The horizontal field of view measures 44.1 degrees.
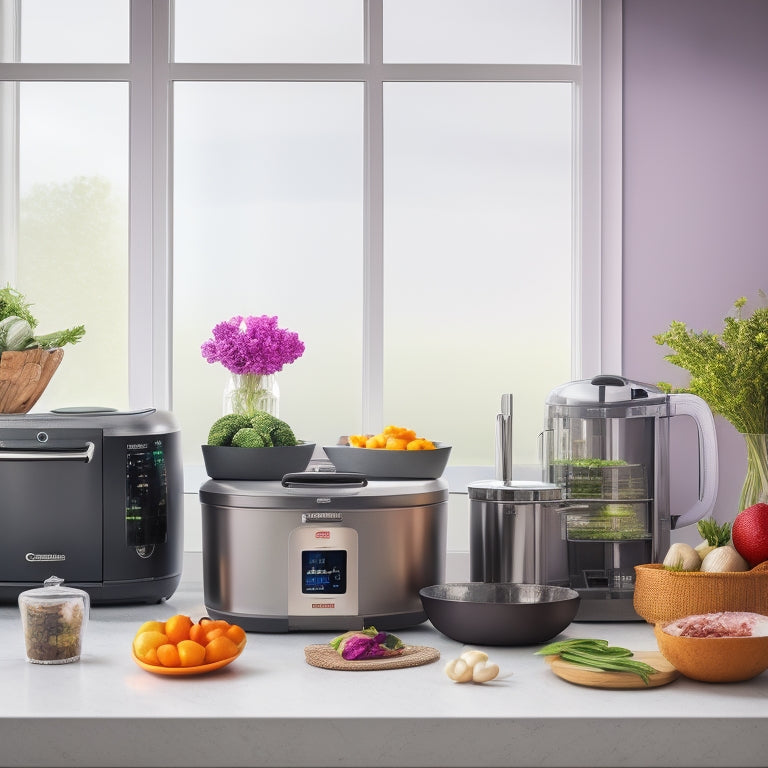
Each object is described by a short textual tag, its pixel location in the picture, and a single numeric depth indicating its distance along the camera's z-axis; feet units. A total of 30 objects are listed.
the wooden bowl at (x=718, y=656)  4.11
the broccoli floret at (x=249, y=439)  5.36
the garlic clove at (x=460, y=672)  4.21
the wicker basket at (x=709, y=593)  4.86
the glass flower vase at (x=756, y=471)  5.87
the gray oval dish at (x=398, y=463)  5.38
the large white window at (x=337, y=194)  6.93
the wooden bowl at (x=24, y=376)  5.76
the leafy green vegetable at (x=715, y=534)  5.58
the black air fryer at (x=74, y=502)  5.44
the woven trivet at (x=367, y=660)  4.44
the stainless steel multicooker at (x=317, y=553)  4.99
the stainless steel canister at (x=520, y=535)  5.23
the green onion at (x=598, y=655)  4.15
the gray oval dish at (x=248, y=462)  5.32
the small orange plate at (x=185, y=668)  4.24
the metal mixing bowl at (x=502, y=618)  4.67
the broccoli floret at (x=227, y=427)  5.43
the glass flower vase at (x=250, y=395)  6.06
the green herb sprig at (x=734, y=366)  5.75
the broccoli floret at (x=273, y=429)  5.47
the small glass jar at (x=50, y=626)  4.52
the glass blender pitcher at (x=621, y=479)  5.48
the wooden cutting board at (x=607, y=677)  4.13
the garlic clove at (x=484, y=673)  4.18
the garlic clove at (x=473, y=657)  4.24
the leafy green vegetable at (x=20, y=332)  5.87
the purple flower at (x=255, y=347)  5.97
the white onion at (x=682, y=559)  5.08
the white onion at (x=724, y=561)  5.08
